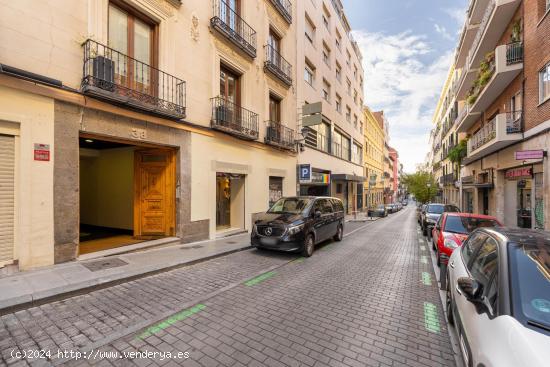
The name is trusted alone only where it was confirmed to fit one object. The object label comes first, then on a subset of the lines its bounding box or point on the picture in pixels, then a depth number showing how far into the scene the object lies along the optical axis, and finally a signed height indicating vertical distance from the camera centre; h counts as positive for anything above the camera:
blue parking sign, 15.70 +0.77
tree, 38.38 -0.12
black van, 7.53 -1.28
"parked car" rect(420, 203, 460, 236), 12.73 -1.48
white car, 1.68 -0.95
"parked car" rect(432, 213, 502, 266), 6.08 -1.11
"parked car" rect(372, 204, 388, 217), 26.60 -2.84
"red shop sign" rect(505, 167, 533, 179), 10.53 +0.60
